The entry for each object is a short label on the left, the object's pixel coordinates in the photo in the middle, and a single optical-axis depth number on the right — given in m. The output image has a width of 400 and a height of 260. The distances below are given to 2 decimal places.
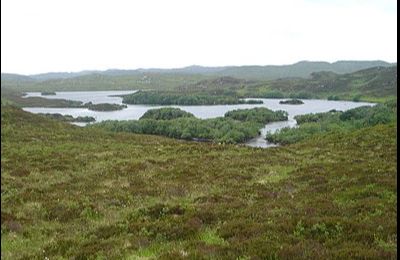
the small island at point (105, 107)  174.52
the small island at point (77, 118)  129.86
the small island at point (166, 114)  129.26
